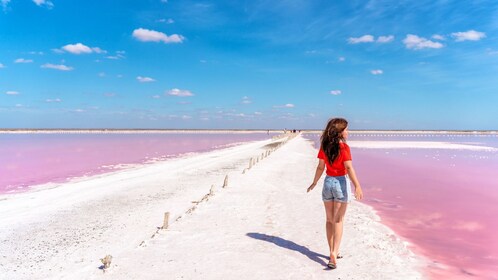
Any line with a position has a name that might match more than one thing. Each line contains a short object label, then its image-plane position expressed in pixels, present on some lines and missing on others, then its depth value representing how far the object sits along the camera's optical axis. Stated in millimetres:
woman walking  5820
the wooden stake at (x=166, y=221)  8773
